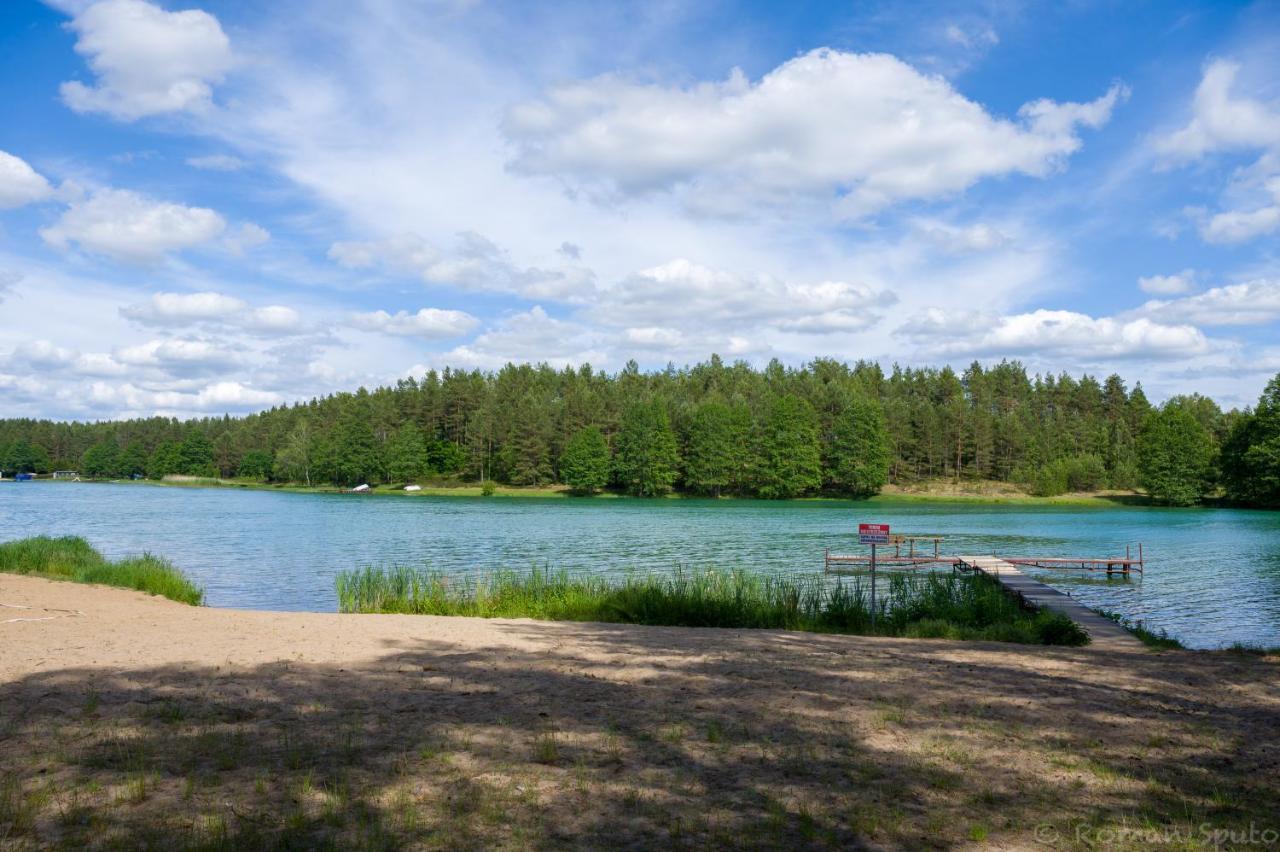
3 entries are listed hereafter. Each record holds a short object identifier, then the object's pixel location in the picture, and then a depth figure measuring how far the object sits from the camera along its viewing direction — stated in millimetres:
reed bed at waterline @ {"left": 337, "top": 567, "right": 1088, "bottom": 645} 14297
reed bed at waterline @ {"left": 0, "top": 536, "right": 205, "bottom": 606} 20141
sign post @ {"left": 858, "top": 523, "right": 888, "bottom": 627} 14555
